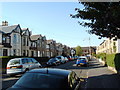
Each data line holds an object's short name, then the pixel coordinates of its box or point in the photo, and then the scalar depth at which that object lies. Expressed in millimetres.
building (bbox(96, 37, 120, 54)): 15692
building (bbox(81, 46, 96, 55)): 103089
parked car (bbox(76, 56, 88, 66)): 17261
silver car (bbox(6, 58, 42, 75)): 9299
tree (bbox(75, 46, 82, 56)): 64660
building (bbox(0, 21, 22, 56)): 20987
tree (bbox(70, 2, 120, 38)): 5813
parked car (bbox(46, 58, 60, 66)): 18923
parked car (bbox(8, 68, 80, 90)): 2972
